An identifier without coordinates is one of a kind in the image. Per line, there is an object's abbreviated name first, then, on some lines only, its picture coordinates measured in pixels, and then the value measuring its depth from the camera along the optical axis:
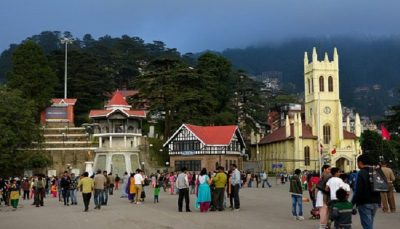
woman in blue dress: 21.39
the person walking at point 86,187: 23.23
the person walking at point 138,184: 27.14
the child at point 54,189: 41.37
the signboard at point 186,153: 67.58
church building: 82.62
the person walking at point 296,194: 17.89
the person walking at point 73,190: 28.40
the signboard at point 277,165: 84.69
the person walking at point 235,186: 21.67
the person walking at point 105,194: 25.89
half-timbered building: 67.31
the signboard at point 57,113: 76.50
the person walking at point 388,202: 19.55
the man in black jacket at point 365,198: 11.23
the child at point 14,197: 26.80
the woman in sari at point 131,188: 27.99
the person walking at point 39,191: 28.47
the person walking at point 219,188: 21.61
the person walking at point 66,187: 28.06
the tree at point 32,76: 71.94
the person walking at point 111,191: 37.03
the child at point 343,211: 11.65
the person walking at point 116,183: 46.77
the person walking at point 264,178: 50.45
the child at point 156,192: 28.45
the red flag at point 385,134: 44.99
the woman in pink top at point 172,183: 38.22
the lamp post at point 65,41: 77.69
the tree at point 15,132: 40.44
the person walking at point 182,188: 21.80
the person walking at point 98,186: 23.81
